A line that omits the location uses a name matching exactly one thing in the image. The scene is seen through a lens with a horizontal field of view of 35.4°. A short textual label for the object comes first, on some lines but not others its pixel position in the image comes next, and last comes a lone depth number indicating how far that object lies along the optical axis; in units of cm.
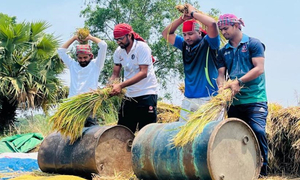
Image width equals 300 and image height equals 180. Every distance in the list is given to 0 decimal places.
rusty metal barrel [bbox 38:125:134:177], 495
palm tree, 1459
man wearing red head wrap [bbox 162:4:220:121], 507
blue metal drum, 388
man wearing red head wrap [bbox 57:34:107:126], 610
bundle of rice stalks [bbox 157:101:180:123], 731
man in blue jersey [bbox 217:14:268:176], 456
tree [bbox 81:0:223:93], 2116
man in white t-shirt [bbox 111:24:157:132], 551
